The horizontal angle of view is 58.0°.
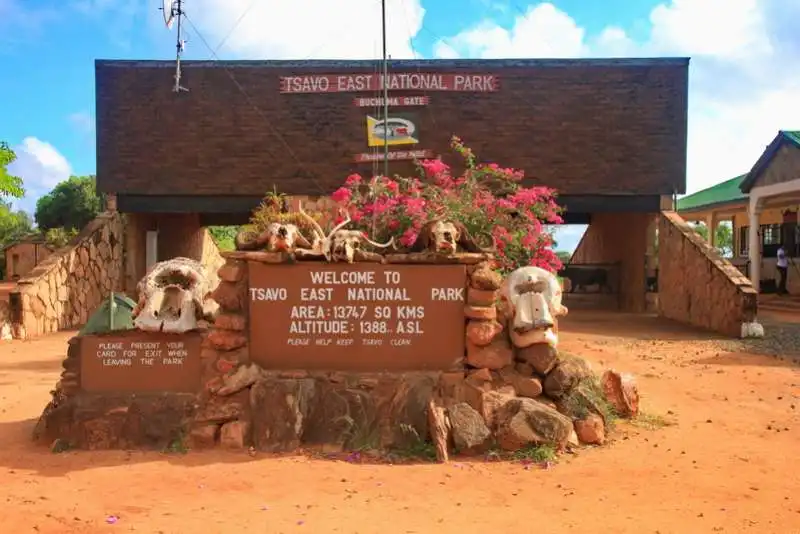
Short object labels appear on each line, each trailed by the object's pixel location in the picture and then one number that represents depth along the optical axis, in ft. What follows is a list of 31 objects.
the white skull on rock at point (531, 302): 21.75
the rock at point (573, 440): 20.83
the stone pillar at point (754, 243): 70.90
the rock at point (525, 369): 22.13
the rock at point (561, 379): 21.81
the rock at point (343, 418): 21.16
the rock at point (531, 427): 20.34
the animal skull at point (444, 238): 22.27
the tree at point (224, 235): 128.88
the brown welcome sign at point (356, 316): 22.35
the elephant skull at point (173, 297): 22.44
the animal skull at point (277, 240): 22.07
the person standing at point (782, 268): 72.13
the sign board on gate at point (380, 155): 61.62
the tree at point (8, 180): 70.18
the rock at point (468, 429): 20.34
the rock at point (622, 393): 24.31
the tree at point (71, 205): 141.38
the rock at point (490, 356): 22.13
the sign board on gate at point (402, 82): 61.16
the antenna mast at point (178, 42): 52.80
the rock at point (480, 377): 21.95
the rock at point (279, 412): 20.88
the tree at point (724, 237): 180.22
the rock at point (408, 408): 21.03
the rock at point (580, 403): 21.80
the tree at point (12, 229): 141.90
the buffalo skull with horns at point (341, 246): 22.23
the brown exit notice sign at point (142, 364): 22.39
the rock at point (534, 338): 21.85
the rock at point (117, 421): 21.36
